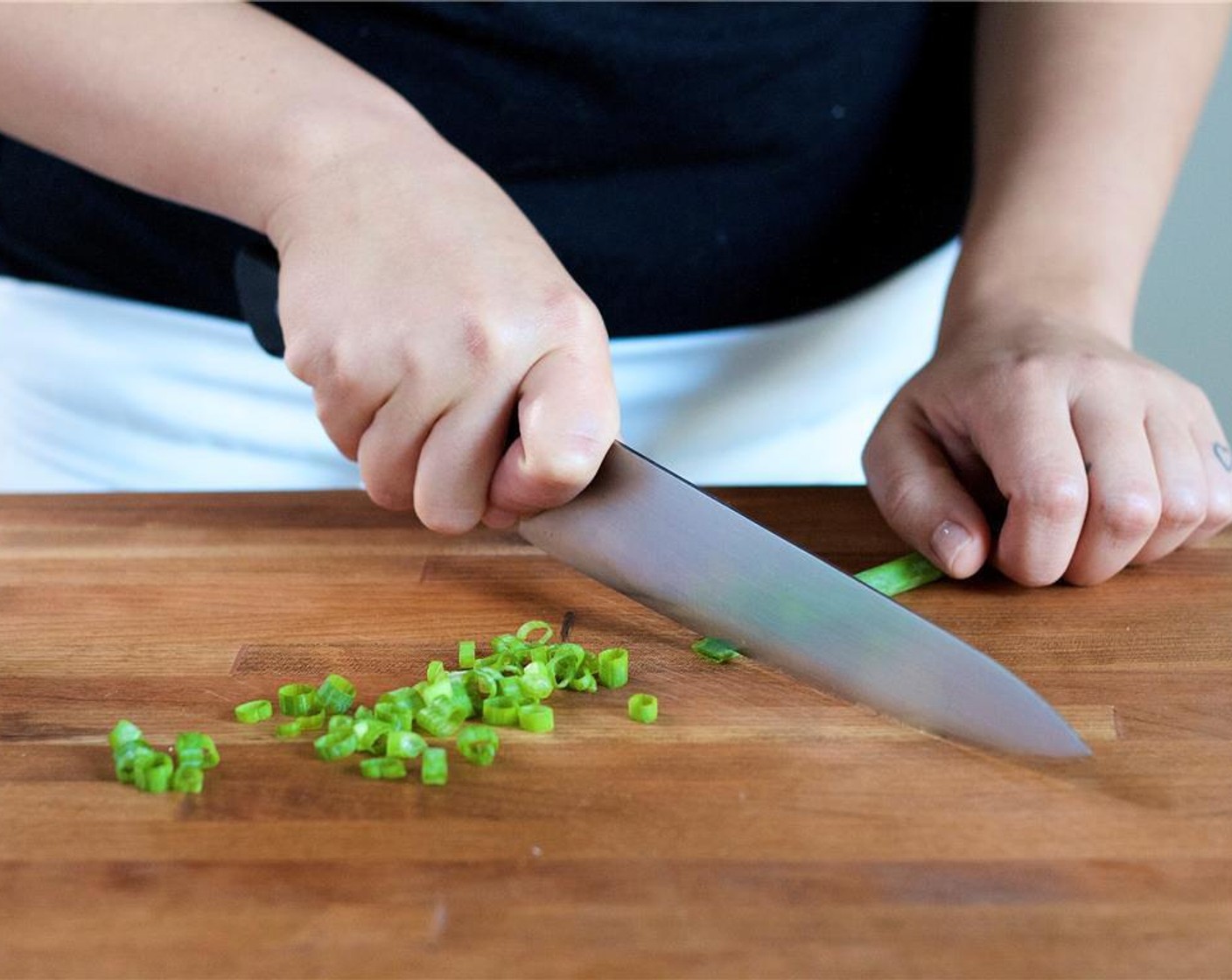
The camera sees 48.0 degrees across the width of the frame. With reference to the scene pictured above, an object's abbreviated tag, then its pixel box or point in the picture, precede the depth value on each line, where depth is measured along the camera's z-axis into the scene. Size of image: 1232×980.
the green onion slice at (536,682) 0.79
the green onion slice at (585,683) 0.81
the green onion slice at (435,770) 0.72
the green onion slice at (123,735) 0.74
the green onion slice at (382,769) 0.72
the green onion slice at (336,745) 0.74
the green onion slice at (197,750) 0.73
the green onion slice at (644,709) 0.77
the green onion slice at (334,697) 0.79
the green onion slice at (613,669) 0.81
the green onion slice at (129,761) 0.72
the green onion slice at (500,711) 0.77
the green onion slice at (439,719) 0.77
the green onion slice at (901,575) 0.94
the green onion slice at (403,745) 0.73
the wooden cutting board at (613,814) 0.60
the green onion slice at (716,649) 0.84
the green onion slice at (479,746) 0.74
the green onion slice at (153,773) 0.71
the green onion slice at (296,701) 0.79
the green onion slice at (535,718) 0.77
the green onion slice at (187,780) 0.71
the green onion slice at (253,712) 0.78
